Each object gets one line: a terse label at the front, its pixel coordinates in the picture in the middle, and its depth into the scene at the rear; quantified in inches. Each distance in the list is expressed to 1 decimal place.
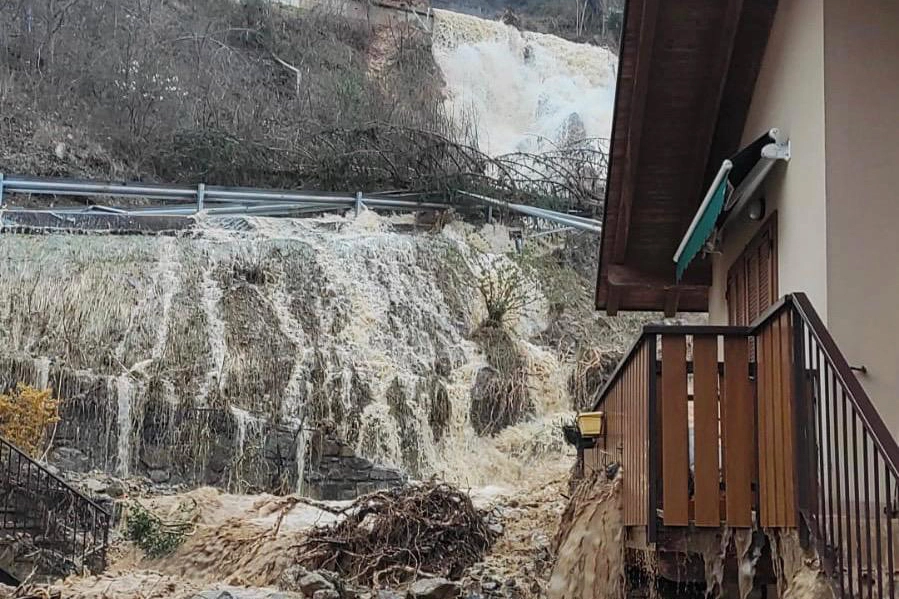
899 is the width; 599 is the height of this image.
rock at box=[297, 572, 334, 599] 378.6
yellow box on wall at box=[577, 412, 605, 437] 347.3
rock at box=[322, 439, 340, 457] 647.1
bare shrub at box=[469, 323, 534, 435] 690.2
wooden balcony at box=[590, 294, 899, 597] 180.2
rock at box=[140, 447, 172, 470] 617.9
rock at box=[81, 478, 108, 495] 569.0
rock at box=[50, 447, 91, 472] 601.6
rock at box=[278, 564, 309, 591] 395.2
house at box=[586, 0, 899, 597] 193.9
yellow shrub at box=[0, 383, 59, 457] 569.0
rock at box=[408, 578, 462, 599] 375.6
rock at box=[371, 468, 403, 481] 642.2
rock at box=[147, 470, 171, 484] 611.2
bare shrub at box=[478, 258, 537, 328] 788.6
